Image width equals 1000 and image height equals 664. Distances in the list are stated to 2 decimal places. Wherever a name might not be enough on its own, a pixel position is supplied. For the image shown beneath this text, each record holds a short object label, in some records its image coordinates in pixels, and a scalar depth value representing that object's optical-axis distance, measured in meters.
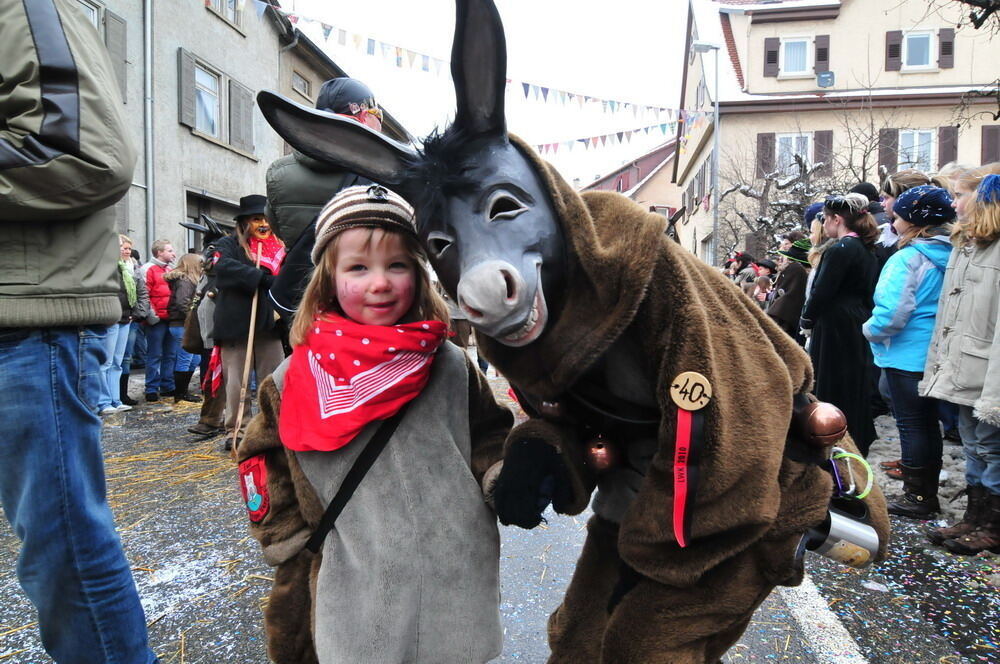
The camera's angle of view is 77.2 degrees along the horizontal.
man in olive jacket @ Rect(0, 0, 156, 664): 1.55
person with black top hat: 4.46
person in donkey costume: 1.17
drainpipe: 12.20
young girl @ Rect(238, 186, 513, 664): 1.50
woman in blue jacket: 3.79
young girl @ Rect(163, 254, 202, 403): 7.36
